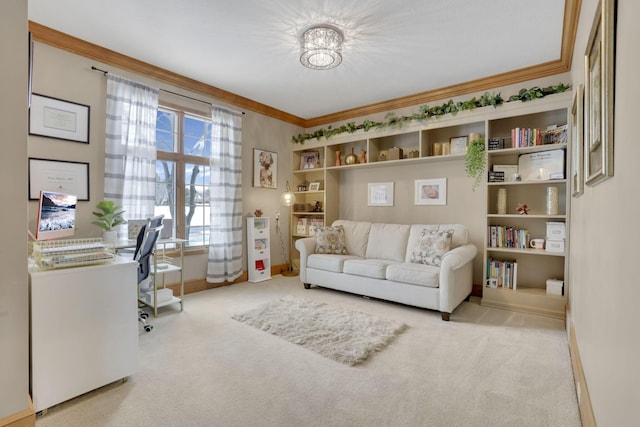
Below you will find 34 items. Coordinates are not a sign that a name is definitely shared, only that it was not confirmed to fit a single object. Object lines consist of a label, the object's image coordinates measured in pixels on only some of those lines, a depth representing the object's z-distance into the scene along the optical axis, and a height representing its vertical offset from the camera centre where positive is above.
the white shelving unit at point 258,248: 4.64 -0.54
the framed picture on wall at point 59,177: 2.80 +0.31
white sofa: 3.25 -0.58
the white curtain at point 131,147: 3.26 +0.71
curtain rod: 3.16 +1.48
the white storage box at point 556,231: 3.19 -0.14
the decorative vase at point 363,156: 4.80 +0.91
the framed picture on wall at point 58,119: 2.81 +0.87
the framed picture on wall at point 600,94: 1.09 +0.51
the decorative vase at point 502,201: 3.63 +0.19
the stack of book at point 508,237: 3.47 -0.23
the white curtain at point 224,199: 4.25 +0.19
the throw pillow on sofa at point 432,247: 3.54 -0.37
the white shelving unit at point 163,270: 3.18 -0.65
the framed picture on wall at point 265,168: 4.87 +0.73
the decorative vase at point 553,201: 3.27 +0.18
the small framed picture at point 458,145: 3.95 +0.92
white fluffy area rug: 2.46 -1.06
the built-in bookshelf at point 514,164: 3.29 +0.64
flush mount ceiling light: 2.77 +1.59
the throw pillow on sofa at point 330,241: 4.43 -0.39
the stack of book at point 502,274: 3.51 -0.66
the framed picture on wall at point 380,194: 4.77 +0.33
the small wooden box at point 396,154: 4.43 +0.89
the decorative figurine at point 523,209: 3.54 +0.09
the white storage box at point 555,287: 3.21 -0.73
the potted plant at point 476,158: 3.67 +0.70
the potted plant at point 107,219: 2.91 -0.08
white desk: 1.68 -0.70
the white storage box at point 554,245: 3.20 -0.29
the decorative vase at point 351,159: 4.86 +0.87
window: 3.90 +0.53
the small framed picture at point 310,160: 5.49 +0.98
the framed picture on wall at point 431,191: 4.25 +0.34
